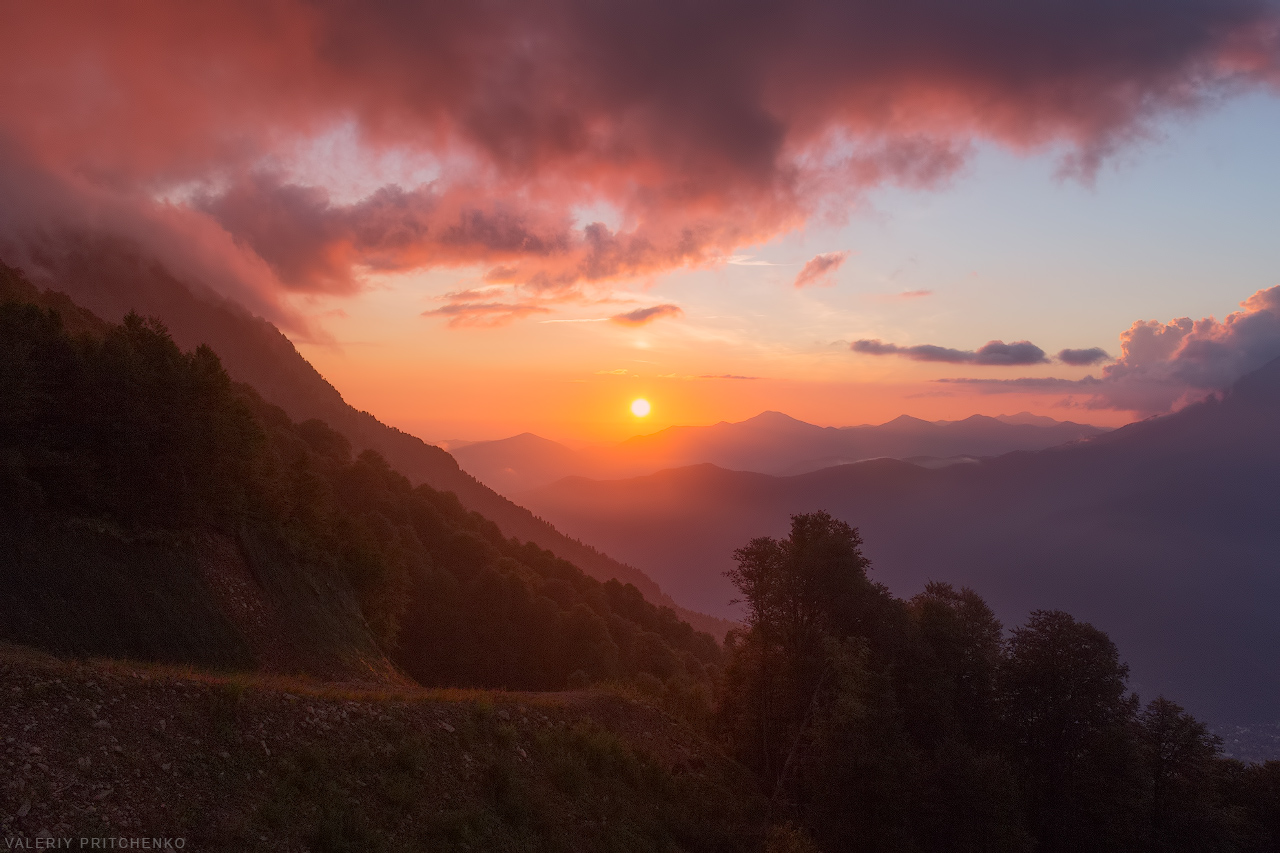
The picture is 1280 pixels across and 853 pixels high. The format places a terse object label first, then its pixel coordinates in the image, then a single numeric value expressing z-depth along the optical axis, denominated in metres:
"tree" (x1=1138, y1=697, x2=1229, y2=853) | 28.64
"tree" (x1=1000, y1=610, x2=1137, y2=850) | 28.80
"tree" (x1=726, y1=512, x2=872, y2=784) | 34.09
